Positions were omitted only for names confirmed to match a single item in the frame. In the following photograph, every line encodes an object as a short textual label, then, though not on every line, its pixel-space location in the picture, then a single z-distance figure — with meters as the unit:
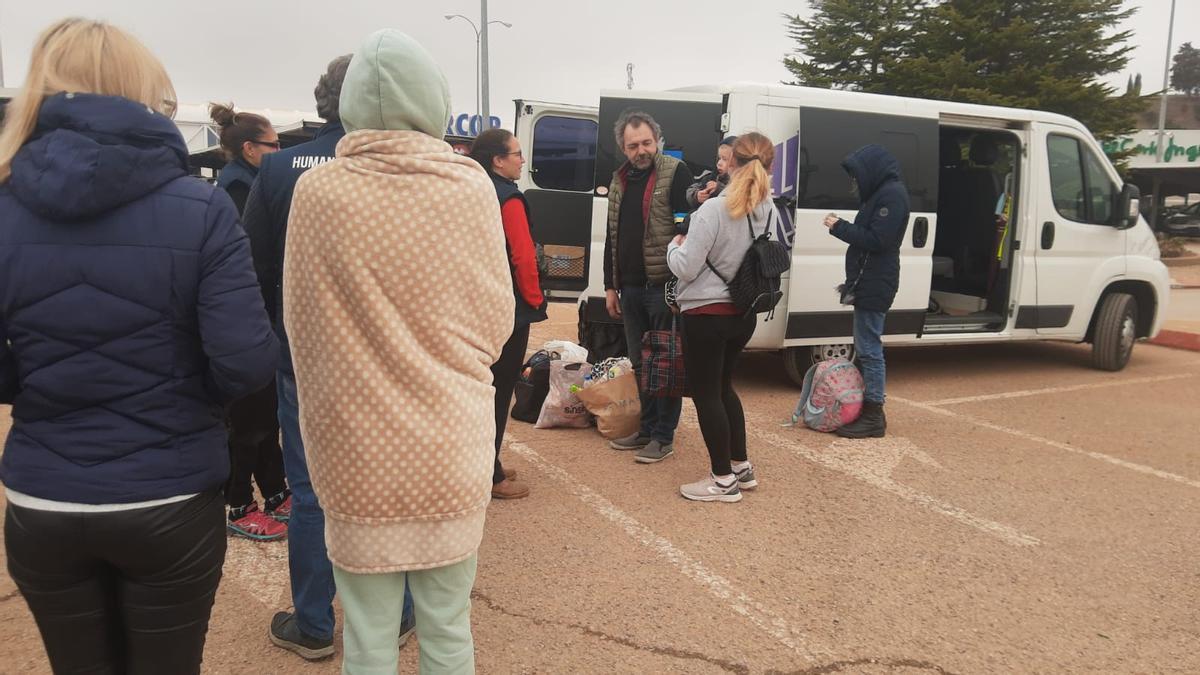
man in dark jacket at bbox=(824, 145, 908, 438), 5.11
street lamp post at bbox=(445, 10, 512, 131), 23.70
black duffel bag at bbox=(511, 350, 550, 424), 5.70
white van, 6.03
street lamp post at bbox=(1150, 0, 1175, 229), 32.12
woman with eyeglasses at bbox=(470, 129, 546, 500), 3.71
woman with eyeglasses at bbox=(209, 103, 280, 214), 3.82
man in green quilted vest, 4.65
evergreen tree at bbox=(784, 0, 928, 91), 23.16
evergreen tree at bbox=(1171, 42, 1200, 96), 75.56
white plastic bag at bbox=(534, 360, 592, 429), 5.54
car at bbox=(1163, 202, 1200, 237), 28.72
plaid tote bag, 4.66
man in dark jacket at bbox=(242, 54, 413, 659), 2.62
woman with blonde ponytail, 3.95
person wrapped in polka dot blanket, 1.69
